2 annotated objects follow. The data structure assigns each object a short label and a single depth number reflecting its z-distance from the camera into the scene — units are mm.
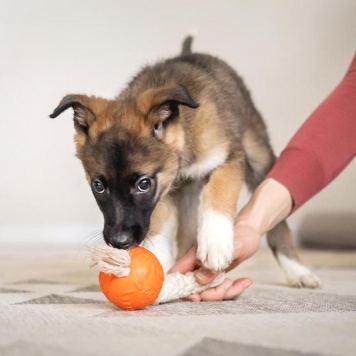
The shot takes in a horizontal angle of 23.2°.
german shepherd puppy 901
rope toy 818
